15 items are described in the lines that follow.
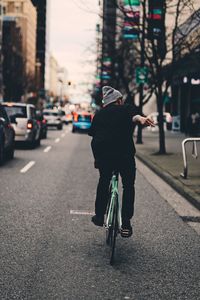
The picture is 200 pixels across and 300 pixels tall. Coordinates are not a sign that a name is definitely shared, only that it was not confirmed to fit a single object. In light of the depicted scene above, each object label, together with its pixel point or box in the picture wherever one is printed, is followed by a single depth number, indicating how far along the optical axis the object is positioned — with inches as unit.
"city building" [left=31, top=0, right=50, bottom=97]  7042.3
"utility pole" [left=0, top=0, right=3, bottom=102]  2571.1
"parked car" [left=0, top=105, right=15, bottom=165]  625.2
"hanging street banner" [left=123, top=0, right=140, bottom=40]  786.8
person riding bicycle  226.1
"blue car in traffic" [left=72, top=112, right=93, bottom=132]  1734.7
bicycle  215.7
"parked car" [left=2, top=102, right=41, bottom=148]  866.1
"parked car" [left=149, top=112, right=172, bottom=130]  1904.3
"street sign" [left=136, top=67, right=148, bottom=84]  964.0
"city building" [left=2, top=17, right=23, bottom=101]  2704.2
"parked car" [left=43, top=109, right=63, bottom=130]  1841.8
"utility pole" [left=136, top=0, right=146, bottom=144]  869.6
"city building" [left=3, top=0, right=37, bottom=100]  2824.8
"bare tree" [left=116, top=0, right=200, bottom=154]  772.0
